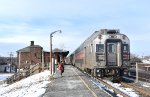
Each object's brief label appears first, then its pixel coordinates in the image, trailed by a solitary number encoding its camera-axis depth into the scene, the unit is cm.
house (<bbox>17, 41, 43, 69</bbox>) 4213
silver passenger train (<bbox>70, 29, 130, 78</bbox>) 1115
